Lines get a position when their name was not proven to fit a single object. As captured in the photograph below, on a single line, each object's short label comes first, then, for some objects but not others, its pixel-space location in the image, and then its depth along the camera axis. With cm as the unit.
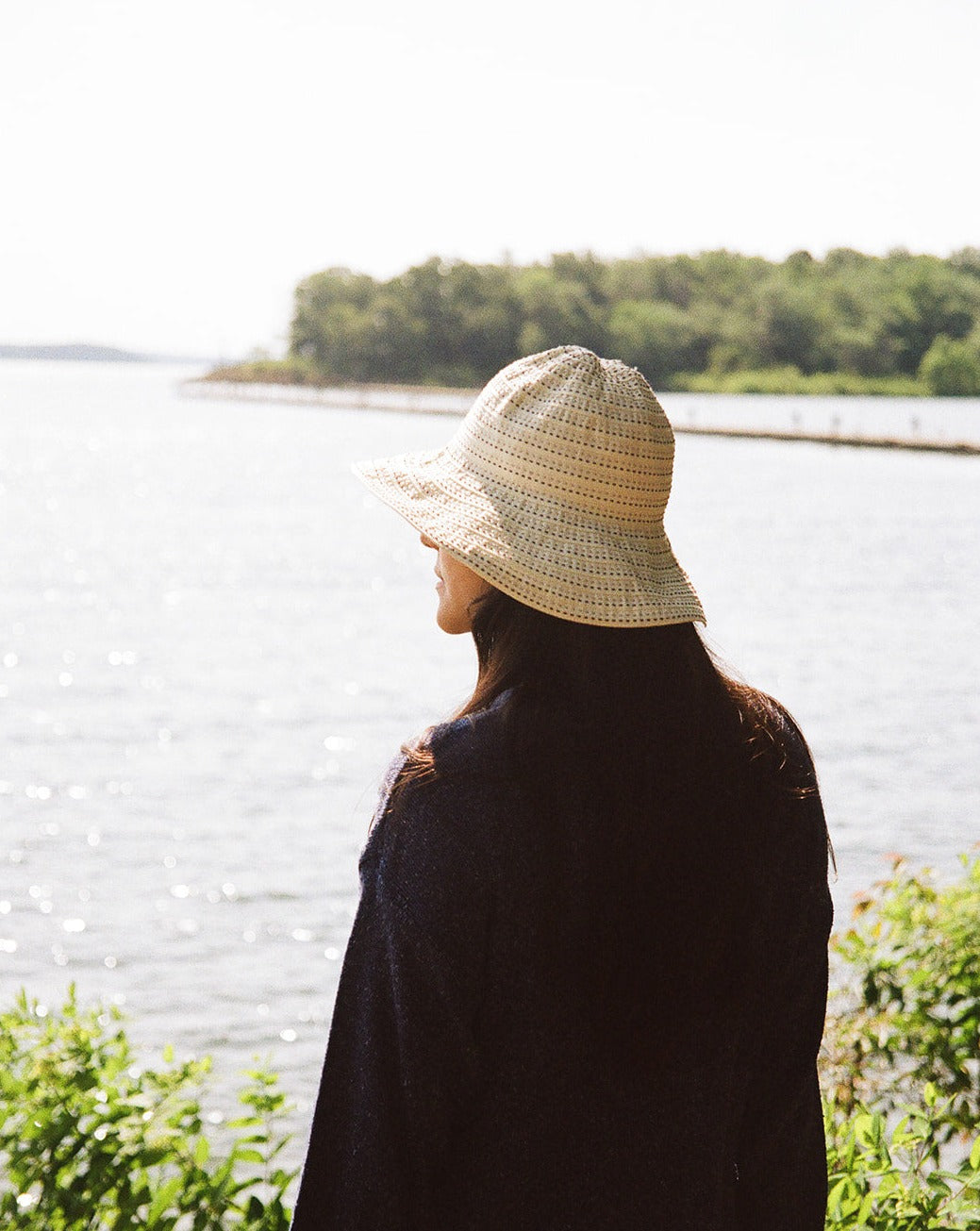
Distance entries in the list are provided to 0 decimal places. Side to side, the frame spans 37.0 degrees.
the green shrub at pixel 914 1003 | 312
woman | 120
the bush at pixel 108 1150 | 209
